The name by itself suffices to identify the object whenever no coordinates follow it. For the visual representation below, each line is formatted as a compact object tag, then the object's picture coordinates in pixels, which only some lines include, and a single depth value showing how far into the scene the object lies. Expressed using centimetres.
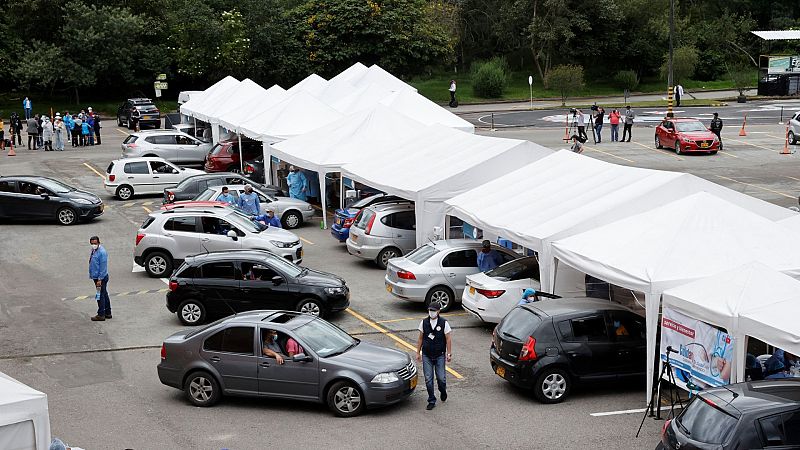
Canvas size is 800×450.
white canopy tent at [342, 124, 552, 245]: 2345
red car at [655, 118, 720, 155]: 4131
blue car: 2639
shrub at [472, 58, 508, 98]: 7000
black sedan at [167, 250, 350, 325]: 1903
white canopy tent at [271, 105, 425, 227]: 2952
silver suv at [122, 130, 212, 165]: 4047
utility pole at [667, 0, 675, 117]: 4775
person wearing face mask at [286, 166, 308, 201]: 3200
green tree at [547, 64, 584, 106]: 6544
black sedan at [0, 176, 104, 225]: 2973
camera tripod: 1380
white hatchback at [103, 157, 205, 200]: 3444
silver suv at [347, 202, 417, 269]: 2414
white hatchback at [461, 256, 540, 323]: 1816
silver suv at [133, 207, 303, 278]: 2319
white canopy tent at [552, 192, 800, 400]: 1467
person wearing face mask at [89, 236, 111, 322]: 1923
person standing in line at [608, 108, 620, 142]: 4550
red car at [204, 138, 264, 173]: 3875
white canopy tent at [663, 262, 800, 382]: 1284
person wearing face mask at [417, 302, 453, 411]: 1420
